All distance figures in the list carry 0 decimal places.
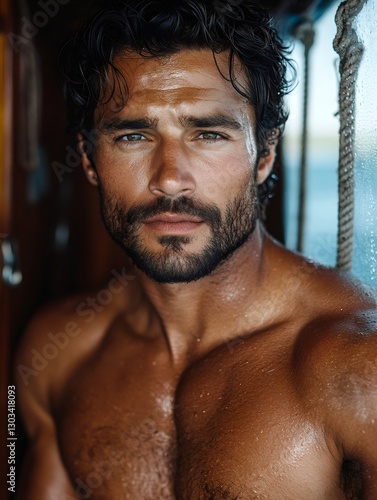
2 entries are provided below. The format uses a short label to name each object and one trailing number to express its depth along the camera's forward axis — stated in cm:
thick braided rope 120
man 111
